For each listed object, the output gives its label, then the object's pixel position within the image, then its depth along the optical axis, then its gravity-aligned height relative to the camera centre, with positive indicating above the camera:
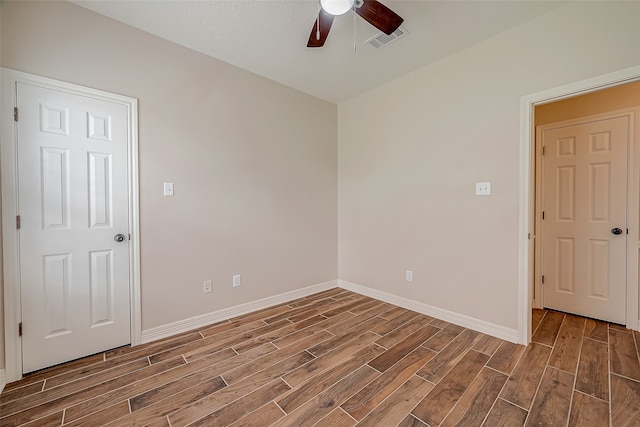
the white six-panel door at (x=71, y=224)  1.88 -0.11
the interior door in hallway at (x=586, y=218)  2.59 -0.08
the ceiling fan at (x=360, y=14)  1.48 +1.23
